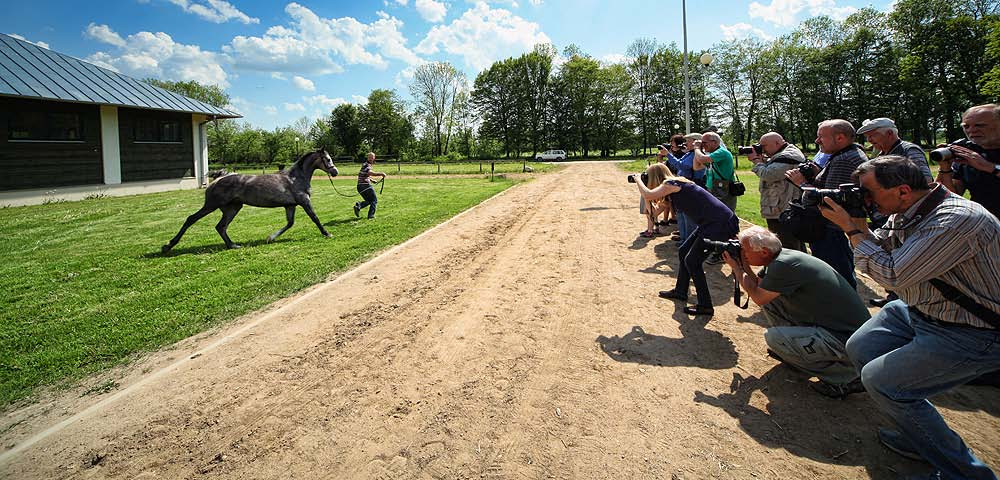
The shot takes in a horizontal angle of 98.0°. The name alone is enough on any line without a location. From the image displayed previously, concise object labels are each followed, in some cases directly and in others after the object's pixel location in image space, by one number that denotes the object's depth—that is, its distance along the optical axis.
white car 53.88
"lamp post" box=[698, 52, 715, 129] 61.19
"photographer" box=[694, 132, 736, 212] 7.21
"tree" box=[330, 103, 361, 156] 71.50
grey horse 8.90
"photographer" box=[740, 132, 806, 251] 5.45
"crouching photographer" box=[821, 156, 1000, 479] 2.18
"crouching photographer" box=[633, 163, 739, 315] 4.89
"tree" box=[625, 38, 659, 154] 65.56
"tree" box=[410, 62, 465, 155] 71.75
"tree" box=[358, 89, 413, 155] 71.56
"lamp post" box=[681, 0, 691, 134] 17.34
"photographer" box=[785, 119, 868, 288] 4.32
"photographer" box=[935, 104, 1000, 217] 3.93
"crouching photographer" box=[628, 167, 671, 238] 8.95
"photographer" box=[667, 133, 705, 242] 7.39
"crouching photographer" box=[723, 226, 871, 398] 3.25
